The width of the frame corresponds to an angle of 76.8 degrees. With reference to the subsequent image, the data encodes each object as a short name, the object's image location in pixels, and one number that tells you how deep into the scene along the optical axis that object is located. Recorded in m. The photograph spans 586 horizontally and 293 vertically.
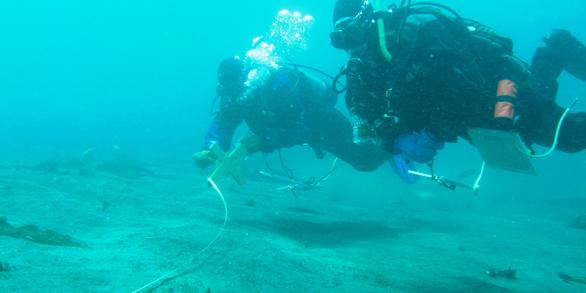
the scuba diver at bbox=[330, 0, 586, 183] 3.99
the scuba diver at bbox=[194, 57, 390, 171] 7.82
